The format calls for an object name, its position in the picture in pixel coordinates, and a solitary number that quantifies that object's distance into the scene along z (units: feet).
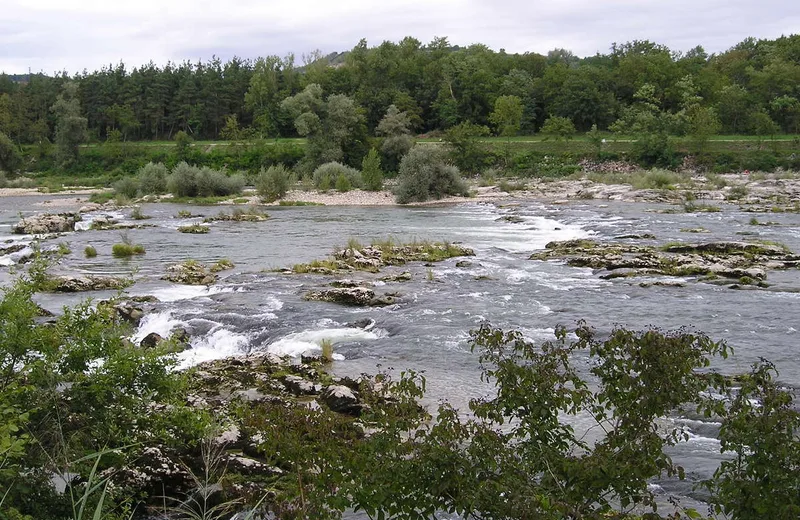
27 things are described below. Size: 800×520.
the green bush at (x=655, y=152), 233.96
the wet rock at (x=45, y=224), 116.98
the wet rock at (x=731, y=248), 81.30
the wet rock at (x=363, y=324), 55.93
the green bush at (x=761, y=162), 216.74
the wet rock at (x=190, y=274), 74.54
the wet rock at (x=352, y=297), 62.98
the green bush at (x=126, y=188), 190.93
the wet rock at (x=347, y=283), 68.47
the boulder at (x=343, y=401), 36.04
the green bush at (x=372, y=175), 199.72
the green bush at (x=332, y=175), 202.66
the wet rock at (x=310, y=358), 45.93
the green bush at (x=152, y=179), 196.65
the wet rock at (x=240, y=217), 137.69
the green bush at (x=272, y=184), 177.47
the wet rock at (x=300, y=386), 38.99
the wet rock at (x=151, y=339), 47.29
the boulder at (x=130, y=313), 57.00
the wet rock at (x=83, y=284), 70.03
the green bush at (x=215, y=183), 191.21
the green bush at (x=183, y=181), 190.29
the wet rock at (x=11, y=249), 92.11
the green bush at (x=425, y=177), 172.71
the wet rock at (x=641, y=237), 99.19
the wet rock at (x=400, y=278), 73.97
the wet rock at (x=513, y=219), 127.03
